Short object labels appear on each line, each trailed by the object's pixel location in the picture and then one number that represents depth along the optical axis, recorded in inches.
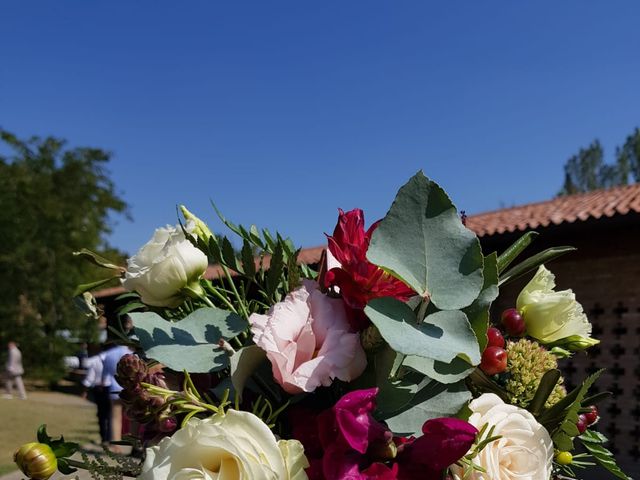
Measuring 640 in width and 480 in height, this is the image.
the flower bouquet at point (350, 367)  24.4
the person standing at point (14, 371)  611.5
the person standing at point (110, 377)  289.9
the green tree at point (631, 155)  1690.6
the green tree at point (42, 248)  800.3
